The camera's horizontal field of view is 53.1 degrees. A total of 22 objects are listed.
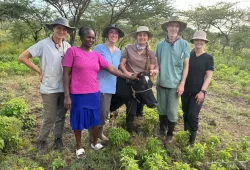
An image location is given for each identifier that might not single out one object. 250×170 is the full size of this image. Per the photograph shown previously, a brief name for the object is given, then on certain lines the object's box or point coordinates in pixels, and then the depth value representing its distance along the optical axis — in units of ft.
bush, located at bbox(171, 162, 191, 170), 10.67
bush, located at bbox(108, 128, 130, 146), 12.46
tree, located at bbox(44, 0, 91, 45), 40.83
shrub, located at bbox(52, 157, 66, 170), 11.10
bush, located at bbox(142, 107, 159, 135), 14.83
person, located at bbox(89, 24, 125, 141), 11.75
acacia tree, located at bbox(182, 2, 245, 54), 71.10
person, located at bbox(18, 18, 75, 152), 11.06
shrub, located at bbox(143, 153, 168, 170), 10.65
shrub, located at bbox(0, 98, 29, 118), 14.69
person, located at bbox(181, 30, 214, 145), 12.97
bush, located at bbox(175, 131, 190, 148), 13.85
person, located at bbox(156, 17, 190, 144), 12.60
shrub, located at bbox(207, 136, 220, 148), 13.87
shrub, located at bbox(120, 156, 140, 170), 9.79
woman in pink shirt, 10.54
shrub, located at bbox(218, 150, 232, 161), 12.60
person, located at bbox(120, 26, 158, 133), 12.26
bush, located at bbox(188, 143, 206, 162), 12.51
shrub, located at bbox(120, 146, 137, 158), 11.48
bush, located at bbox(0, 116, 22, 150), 11.95
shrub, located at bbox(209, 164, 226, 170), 11.41
